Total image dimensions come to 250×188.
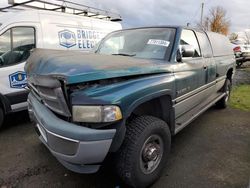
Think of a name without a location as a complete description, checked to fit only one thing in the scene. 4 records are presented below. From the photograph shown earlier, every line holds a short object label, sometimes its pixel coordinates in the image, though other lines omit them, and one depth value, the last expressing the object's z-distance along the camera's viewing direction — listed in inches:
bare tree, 1108.2
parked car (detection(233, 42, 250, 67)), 468.9
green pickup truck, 65.9
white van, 140.8
